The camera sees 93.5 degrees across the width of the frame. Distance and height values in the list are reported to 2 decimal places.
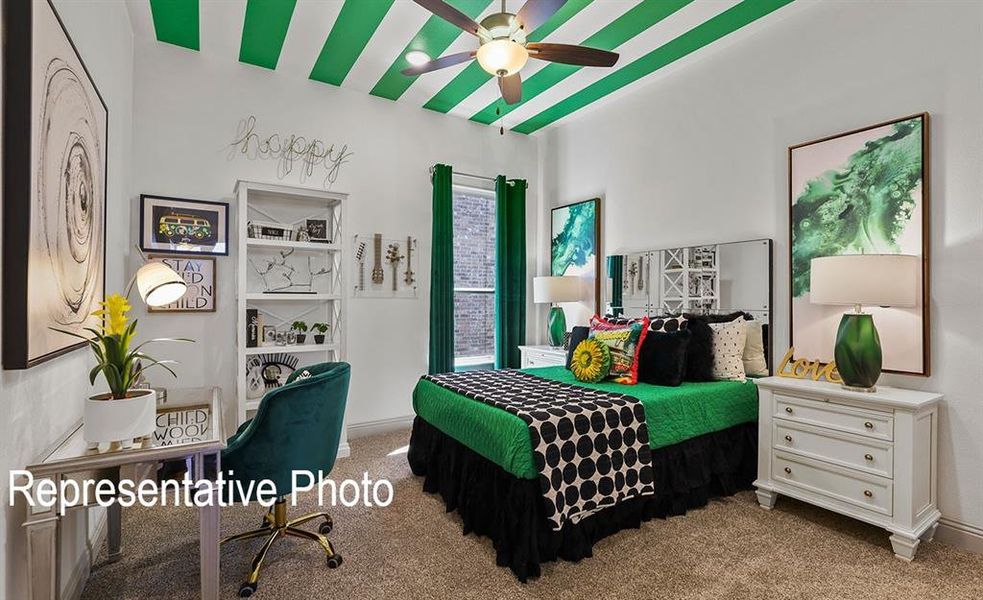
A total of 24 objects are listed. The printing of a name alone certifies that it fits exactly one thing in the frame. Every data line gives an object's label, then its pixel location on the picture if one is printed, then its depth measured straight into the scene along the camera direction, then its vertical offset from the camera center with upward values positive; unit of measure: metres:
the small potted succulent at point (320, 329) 3.76 -0.24
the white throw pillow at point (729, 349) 3.05 -0.32
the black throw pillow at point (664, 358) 2.91 -0.36
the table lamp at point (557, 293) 4.46 +0.08
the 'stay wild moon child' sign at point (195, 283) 3.34 +0.12
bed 2.10 -0.90
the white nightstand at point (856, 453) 2.19 -0.78
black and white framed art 1.29 +0.37
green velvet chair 1.95 -0.60
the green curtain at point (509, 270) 4.82 +0.32
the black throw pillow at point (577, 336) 3.55 -0.27
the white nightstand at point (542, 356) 4.19 -0.52
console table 1.37 -0.58
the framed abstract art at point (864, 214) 2.48 +0.51
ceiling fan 2.20 +1.36
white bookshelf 3.29 +0.21
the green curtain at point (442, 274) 4.43 +0.25
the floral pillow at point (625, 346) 2.98 -0.30
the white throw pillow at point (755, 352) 3.14 -0.35
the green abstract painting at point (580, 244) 4.48 +0.58
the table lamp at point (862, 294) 2.31 +0.04
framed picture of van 3.26 +0.54
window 4.82 +0.23
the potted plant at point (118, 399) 1.50 -0.34
